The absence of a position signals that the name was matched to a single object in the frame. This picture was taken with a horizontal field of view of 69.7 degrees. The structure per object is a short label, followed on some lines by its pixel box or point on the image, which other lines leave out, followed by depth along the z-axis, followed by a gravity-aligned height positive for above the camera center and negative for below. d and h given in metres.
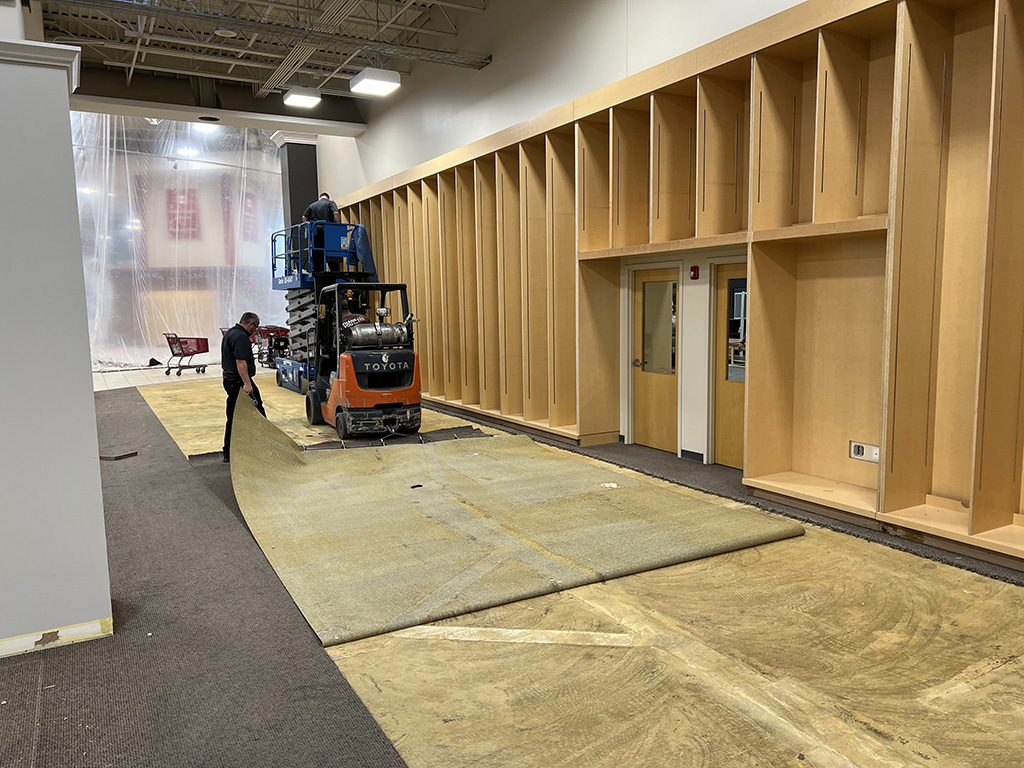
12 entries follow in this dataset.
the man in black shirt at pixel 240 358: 7.56 -0.40
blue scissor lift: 10.89 +0.91
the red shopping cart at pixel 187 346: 16.95 -0.62
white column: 3.46 -0.27
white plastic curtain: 18.56 +2.41
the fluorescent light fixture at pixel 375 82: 11.80 +3.81
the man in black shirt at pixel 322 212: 11.34 +1.63
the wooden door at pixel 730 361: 7.10 -0.49
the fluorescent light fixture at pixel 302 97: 13.74 +4.14
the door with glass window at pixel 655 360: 7.98 -0.53
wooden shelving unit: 4.70 +0.62
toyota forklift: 8.65 -0.30
